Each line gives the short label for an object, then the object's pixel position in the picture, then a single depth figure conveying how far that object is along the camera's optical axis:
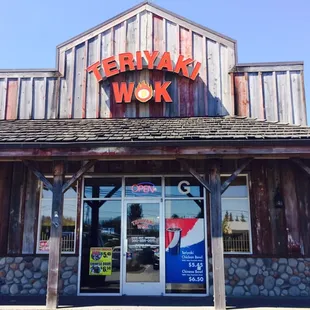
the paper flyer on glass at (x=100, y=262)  8.39
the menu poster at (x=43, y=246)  8.59
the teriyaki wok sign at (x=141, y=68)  9.51
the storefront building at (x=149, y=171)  7.07
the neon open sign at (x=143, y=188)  8.70
